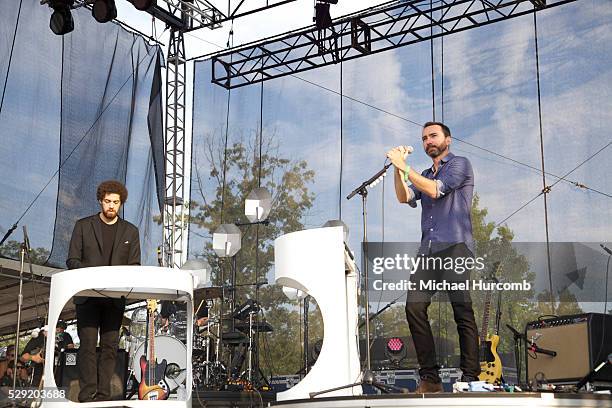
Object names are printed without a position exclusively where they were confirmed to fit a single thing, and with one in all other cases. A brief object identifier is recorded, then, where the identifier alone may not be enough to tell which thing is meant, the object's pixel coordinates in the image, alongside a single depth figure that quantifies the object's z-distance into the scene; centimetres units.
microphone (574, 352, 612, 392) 385
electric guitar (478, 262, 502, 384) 559
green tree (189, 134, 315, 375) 927
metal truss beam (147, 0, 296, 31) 939
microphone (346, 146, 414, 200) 354
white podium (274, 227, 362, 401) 323
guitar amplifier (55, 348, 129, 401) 363
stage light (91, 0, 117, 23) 700
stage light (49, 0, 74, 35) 725
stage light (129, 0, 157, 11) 670
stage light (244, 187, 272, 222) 855
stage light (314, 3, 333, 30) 849
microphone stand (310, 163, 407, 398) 300
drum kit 762
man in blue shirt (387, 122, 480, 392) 344
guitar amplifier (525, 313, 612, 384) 434
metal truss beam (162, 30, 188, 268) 1007
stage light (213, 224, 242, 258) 865
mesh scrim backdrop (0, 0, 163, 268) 816
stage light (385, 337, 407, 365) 641
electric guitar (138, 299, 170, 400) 465
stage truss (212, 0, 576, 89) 816
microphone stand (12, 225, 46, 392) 480
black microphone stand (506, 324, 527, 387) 504
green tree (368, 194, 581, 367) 696
